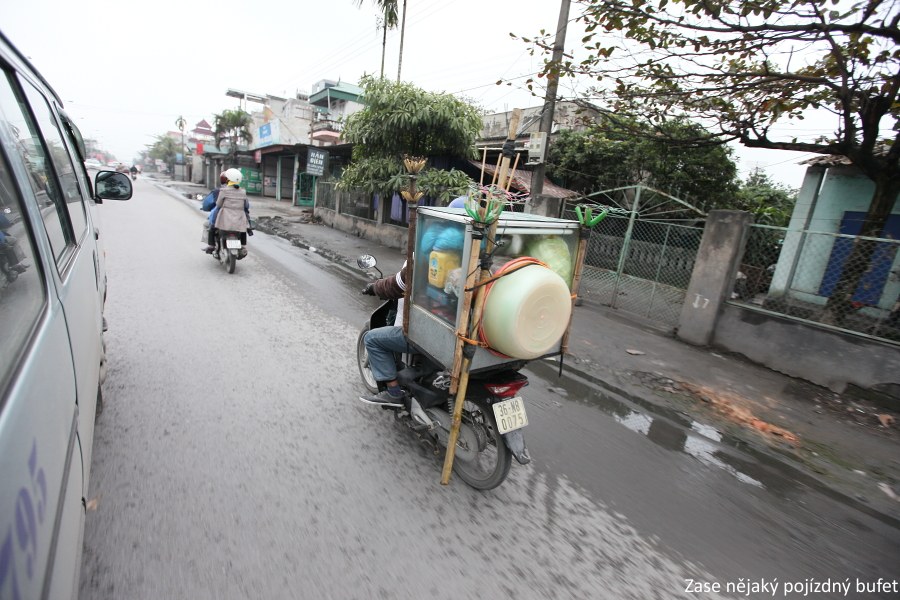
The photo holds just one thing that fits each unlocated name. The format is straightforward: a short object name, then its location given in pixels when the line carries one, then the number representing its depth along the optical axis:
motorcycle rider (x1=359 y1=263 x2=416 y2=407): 3.15
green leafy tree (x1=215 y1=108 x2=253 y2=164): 32.94
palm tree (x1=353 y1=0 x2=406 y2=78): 16.52
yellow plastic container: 2.61
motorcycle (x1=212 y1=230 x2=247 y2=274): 7.11
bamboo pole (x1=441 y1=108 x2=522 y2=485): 2.29
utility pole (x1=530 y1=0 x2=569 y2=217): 8.36
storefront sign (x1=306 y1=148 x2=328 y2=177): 16.30
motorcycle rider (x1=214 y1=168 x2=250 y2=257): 7.18
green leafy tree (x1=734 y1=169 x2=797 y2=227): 11.23
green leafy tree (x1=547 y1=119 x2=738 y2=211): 11.25
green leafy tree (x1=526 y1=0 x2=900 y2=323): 5.10
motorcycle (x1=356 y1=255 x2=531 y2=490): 2.60
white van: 0.92
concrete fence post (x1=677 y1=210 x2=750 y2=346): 5.93
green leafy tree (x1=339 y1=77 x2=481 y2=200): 9.59
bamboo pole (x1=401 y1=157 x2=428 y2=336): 2.74
